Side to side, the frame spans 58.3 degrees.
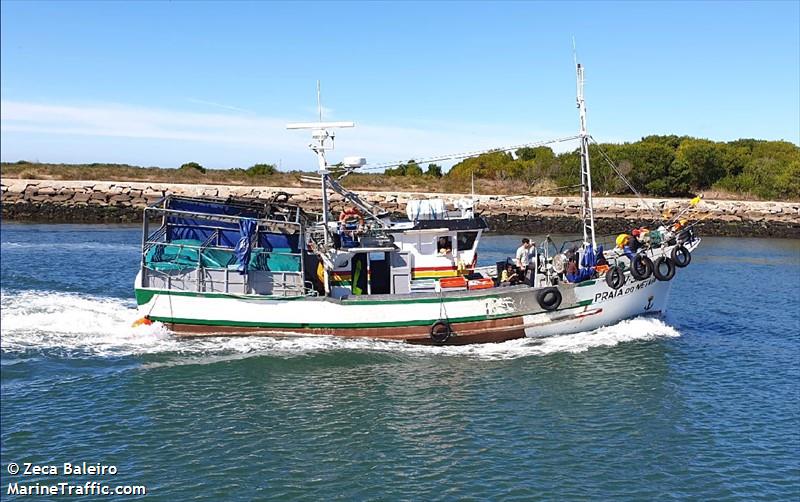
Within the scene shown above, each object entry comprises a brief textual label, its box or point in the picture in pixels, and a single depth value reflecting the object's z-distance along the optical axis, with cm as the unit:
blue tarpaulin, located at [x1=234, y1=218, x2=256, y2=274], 2075
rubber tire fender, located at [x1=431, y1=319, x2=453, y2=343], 2066
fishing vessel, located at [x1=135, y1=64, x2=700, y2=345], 2086
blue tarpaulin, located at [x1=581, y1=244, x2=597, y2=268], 2147
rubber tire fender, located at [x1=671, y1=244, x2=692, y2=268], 2209
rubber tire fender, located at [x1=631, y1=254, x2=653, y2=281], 2158
